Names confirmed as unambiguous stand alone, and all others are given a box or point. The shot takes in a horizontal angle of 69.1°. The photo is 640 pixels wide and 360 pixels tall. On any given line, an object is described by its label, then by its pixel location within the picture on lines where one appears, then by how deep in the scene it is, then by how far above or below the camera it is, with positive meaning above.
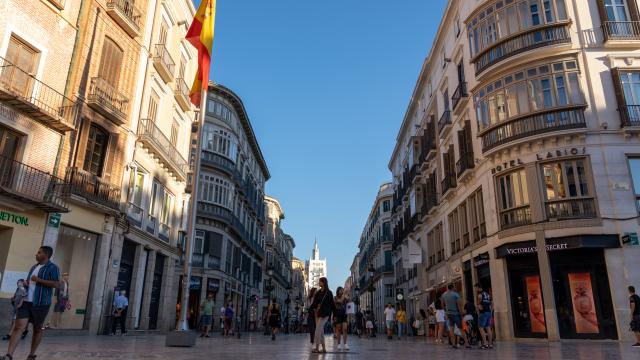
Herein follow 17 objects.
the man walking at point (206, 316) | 20.64 +0.20
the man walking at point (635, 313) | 13.30 +0.37
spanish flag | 14.65 +8.58
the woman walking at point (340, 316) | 12.86 +0.17
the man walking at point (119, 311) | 17.89 +0.32
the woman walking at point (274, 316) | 19.82 +0.23
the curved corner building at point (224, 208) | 35.28 +8.98
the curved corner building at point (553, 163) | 17.45 +6.41
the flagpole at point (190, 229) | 12.26 +2.49
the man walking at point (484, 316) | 13.50 +0.24
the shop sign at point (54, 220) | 15.82 +3.22
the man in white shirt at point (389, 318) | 23.42 +0.25
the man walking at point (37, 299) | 6.92 +0.28
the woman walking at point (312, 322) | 13.91 +0.00
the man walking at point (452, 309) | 14.34 +0.45
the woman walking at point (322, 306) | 11.29 +0.39
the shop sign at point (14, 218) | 14.24 +3.00
